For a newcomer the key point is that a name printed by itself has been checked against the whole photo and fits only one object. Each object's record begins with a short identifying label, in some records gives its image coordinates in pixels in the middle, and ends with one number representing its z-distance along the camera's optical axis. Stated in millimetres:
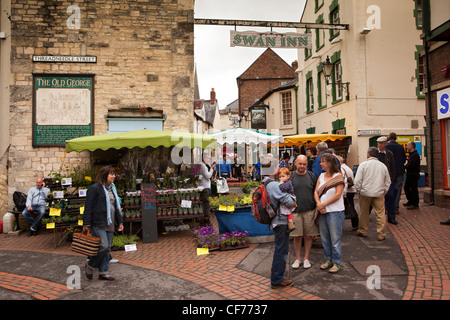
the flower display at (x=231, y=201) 7145
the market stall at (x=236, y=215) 6977
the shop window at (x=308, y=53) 20162
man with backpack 4539
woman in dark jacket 5123
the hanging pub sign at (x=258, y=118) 27734
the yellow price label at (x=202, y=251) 6564
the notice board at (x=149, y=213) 7664
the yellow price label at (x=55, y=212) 7508
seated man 8898
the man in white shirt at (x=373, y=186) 6324
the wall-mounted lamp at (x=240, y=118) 36406
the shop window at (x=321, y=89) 18734
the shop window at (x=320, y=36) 18555
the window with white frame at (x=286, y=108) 25016
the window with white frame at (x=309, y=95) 20750
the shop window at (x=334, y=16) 16577
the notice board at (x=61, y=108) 10516
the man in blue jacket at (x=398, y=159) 8180
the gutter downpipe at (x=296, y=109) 23873
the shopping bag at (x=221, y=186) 11266
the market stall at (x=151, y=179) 7832
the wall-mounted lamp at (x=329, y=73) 14904
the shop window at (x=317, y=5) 18841
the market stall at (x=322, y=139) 13562
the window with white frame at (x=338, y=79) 16614
